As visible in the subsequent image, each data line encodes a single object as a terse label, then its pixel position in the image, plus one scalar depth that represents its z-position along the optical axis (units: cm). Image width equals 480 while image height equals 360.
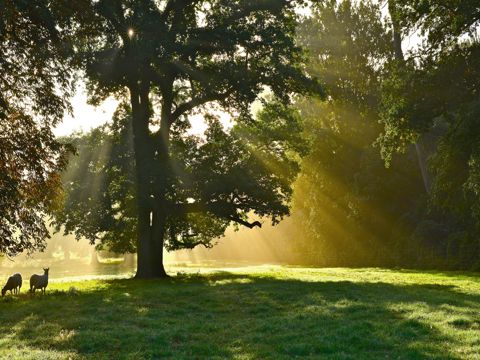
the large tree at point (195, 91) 2942
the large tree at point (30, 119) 2088
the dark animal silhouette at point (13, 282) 2547
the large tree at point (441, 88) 2543
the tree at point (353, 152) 5600
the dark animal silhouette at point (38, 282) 2567
